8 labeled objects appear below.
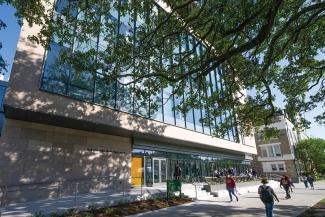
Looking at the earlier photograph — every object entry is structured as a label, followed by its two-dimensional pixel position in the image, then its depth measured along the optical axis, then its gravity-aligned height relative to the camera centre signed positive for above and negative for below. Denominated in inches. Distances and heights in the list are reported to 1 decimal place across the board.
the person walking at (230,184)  499.8 -36.0
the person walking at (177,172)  691.4 -7.1
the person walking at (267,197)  299.7 -41.1
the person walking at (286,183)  560.7 -41.0
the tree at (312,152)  1594.5 +118.8
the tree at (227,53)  310.9 +222.5
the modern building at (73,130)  428.5 +111.5
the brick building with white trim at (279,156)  1533.0 +92.5
